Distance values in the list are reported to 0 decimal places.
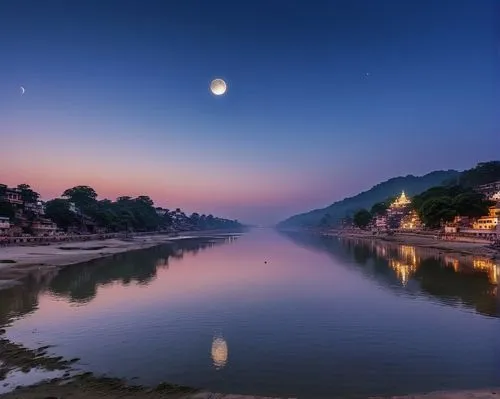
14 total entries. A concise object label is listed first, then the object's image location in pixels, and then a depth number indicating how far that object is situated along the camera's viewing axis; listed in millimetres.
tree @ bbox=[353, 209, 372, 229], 189150
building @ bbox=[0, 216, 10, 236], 86312
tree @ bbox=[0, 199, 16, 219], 88938
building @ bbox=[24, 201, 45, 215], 108131
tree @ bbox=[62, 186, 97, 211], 139250
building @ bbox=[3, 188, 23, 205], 98388
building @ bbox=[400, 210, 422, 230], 160100
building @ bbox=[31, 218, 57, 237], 102375
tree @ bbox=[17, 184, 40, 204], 109250
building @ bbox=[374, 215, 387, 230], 192400
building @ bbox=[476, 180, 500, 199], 128025
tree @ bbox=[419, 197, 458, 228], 103875
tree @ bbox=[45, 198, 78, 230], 112438
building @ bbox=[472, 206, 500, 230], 100325
